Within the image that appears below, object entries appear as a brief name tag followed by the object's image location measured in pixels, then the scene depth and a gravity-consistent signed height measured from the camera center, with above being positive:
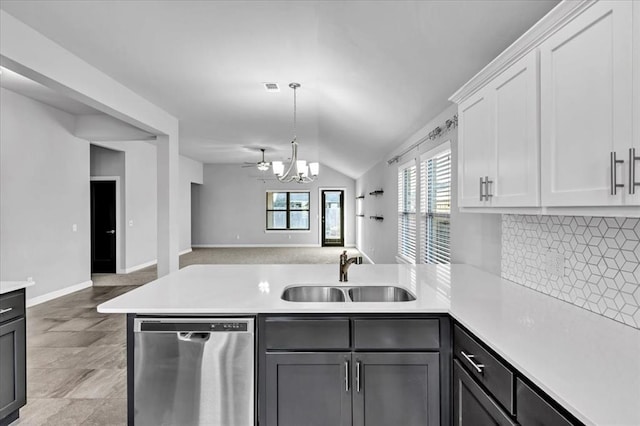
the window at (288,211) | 12.22 +0.01
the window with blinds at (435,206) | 3.48 +0.06
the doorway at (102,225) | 7.52 -0.29
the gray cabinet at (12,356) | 2.08 -0.89
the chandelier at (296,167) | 4.95 +0.73
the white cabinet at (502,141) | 1.44 +0.35
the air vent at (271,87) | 4.07 +1.50
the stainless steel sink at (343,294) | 2.26 -0.55
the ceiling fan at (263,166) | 8.22 +1.10
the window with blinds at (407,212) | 4.77 -0.02
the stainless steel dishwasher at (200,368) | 1.73 -0.79
